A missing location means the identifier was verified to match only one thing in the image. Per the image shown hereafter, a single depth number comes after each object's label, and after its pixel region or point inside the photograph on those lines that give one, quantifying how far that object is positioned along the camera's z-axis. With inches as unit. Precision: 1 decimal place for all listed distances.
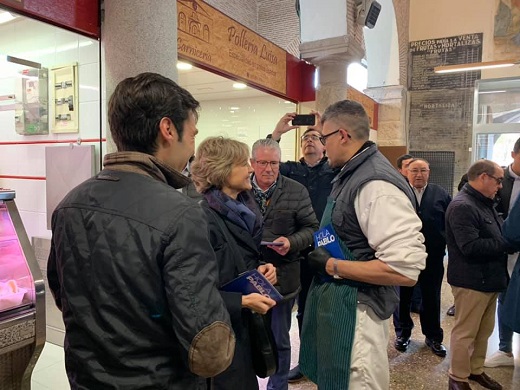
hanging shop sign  121.9
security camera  195.6
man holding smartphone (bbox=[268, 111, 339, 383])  125.3
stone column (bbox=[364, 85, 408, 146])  331.0
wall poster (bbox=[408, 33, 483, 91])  344.2
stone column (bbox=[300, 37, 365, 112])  194.3
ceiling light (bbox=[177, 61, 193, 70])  153.3
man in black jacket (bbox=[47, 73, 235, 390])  36.6
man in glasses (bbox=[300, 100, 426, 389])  58.4
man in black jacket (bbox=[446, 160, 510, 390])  101.8
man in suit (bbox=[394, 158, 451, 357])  136.1
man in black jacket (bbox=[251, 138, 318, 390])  99.0
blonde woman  57.1
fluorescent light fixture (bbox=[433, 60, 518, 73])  265.0
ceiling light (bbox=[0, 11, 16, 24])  120.1
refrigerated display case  63.2
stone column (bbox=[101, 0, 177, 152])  90.7
